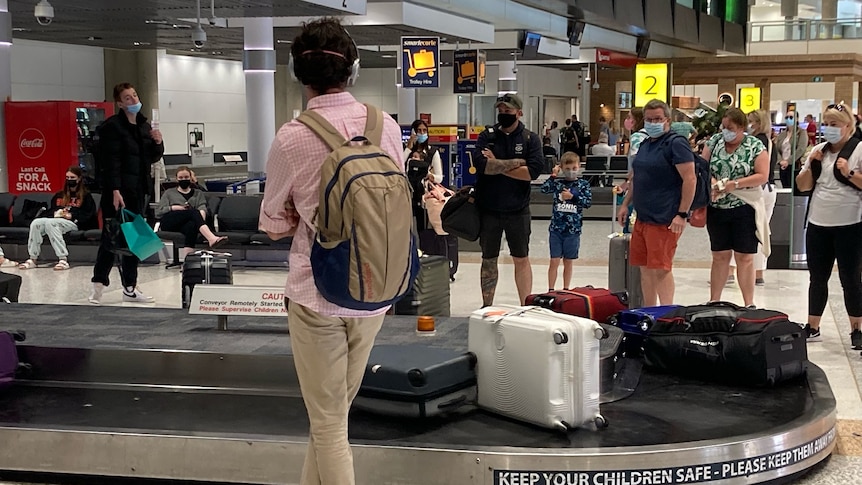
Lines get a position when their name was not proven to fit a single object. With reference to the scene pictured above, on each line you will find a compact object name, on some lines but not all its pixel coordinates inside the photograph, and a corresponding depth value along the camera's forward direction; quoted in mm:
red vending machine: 12641
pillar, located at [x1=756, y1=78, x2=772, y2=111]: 34219
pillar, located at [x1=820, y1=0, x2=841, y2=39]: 35125
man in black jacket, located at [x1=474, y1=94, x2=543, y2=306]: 6324
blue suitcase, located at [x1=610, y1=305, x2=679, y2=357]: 5125
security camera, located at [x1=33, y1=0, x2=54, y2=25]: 10383
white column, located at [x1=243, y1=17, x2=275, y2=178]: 17406
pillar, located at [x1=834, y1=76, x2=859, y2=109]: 33406
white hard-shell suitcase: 3842
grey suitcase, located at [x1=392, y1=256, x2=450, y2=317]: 6473
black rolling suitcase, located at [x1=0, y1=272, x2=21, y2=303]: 6883
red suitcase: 5250
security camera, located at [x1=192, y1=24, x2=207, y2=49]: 11906
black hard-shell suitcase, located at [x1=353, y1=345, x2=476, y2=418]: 4035
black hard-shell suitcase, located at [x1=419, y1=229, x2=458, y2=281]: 8758
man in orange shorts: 5793
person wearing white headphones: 2783
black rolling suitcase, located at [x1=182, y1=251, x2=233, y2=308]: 6508
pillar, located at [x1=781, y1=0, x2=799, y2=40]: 35188
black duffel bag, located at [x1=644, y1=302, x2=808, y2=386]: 4523
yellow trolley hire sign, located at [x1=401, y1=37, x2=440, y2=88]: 17312
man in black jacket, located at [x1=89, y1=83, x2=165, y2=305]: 7344
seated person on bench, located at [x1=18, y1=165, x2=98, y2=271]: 10562
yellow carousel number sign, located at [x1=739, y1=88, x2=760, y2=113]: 28750
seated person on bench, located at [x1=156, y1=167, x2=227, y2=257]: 10188
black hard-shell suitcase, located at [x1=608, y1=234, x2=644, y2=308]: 7164
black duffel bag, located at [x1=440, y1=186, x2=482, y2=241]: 6430
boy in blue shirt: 7809
